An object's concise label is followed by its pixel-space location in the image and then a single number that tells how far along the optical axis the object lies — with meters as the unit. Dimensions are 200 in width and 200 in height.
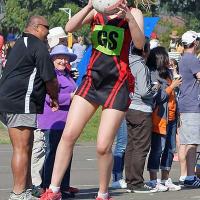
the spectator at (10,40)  27.58
